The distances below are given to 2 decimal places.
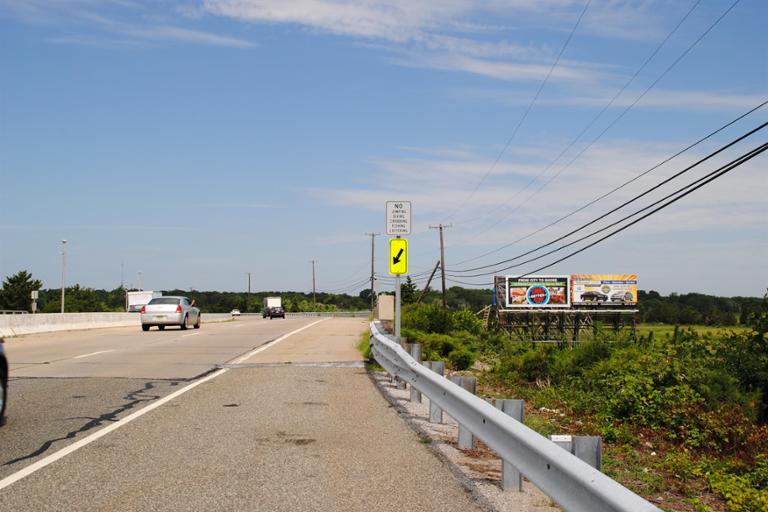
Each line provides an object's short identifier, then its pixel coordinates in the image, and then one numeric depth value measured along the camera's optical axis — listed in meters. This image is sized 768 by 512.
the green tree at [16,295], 145.93
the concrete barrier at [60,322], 32.16
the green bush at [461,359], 20.92
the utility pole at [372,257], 119.44
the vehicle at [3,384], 9.77
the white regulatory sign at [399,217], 19.09
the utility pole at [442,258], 75.12
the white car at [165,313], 38.91
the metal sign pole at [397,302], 17.33
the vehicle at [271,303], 97.57
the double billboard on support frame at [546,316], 90.31
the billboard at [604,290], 92.25
